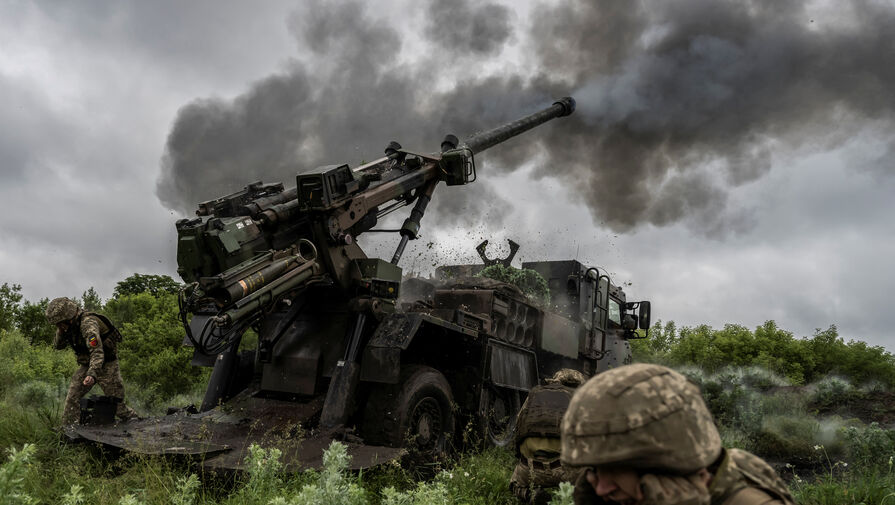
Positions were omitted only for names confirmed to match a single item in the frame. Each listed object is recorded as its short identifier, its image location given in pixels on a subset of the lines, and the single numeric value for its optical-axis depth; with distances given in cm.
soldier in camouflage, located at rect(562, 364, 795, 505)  159
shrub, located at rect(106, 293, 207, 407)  1983
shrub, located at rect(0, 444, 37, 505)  297
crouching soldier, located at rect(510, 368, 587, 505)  424
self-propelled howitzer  571
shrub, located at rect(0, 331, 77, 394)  1479
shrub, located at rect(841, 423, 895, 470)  743
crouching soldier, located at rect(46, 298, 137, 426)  689
